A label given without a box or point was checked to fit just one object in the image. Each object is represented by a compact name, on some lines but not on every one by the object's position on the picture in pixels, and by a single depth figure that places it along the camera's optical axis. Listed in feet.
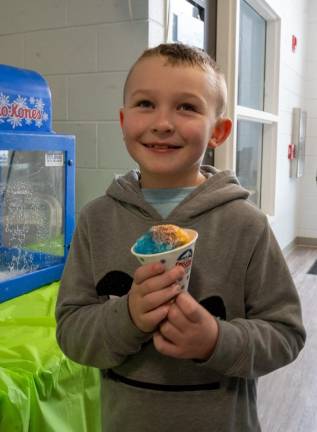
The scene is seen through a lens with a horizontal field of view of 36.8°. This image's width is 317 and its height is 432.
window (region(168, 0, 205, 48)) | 6.85
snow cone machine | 4.97
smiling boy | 2.73
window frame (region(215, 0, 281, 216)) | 8.80
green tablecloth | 3.23
